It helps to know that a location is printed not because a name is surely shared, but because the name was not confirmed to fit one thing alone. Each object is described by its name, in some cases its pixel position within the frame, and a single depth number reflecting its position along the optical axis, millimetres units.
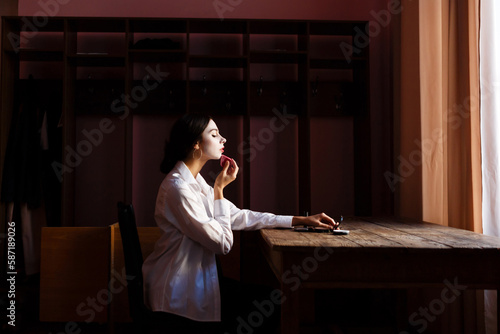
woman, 1564
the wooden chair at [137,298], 1501
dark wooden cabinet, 3178
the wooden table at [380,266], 1366
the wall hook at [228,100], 3287
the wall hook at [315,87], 3318
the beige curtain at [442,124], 2174
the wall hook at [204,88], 3259
